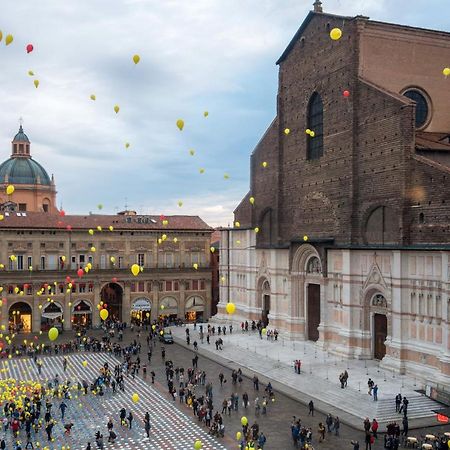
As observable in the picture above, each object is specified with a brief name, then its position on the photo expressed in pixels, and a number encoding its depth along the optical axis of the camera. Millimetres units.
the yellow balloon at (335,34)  25981
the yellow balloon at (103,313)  29712
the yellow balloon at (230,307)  28112
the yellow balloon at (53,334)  25984
